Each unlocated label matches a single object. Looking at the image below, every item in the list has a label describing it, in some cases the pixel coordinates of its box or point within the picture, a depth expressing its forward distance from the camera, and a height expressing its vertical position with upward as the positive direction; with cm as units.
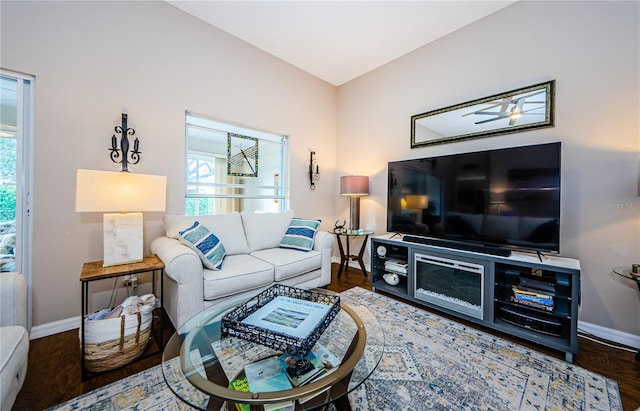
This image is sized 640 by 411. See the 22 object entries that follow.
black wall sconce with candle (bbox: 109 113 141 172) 209 +48
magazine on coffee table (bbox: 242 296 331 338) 110 -56
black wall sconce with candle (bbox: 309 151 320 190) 368 +52
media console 165 -67
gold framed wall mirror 215 +90
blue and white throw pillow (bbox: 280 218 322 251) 262 -34
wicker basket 142 -83
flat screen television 188 +7
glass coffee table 84 -66
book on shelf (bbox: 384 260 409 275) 249 -64
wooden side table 144 -45
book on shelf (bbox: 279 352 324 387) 94 -66
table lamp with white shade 155 +0
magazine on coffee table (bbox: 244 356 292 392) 89 -67
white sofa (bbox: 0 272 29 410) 91 -58
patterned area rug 122 -99
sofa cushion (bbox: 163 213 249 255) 220 -22
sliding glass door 176 +23
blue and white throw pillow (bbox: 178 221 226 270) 195 -34
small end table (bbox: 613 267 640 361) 150 -44
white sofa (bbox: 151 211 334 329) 174 -52
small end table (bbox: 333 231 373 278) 313 -68
